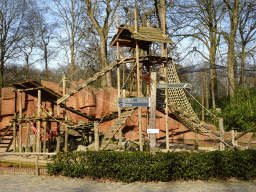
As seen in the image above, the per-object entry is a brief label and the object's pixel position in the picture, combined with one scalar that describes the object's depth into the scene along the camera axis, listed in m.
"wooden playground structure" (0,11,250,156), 10.83
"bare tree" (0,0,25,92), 23.03
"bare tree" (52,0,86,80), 27.36
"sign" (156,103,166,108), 9.38
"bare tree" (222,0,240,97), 20.00
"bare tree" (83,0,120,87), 20.80
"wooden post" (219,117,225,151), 10.08
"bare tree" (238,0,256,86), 21.60
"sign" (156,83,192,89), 8.47
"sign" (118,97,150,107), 8.16
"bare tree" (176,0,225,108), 22.31
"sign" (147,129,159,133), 7.54
